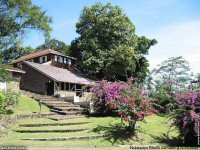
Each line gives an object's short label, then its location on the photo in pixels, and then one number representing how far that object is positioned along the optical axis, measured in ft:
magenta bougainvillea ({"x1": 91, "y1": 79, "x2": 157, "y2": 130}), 31.13
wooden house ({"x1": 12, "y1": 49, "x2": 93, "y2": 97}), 73.47
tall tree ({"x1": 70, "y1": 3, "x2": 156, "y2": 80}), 82.77
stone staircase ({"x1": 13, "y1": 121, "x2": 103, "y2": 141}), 28.86
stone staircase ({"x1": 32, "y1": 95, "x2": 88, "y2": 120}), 44.81
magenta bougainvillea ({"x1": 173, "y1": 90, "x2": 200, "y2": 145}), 27.94
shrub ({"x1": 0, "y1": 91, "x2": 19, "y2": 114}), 39.95
